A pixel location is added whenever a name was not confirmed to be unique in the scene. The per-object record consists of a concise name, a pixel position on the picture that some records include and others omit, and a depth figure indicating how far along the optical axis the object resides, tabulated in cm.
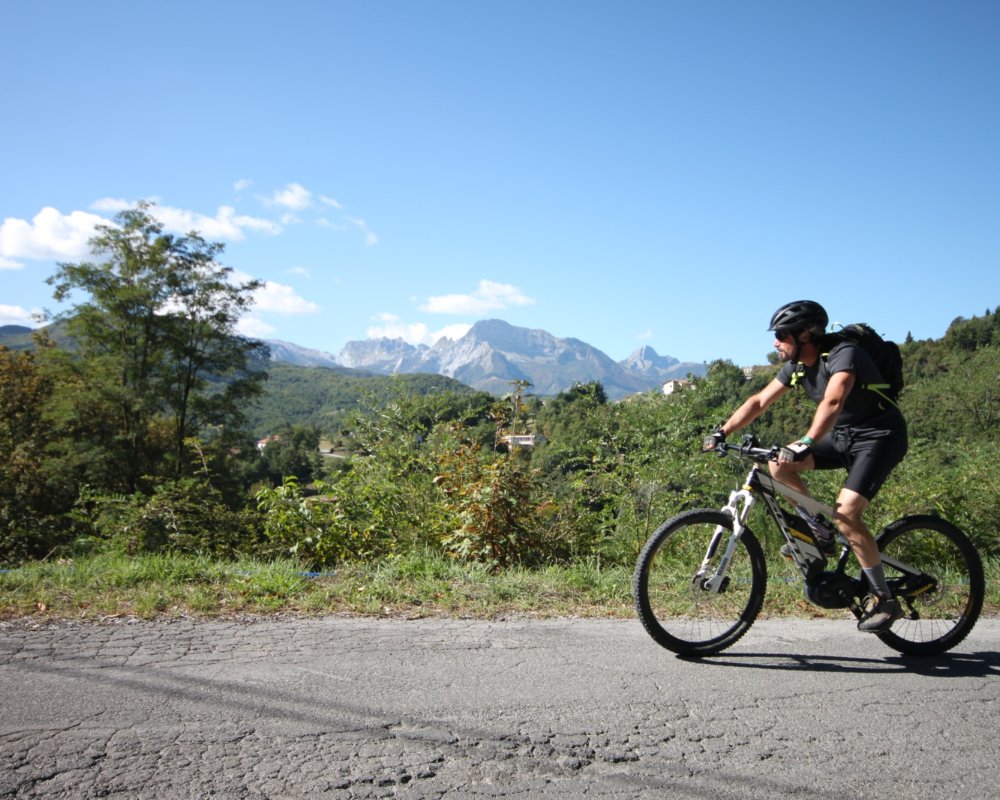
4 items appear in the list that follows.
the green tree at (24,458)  1123
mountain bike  393
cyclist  374
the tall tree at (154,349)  3031
